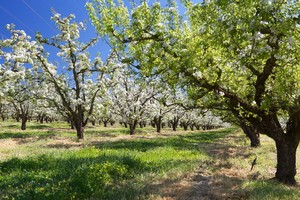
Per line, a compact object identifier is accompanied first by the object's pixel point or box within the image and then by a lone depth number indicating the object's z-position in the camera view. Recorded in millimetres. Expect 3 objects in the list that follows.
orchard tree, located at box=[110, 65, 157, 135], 29824
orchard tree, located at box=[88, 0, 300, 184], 6011
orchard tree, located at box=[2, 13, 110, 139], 20309
